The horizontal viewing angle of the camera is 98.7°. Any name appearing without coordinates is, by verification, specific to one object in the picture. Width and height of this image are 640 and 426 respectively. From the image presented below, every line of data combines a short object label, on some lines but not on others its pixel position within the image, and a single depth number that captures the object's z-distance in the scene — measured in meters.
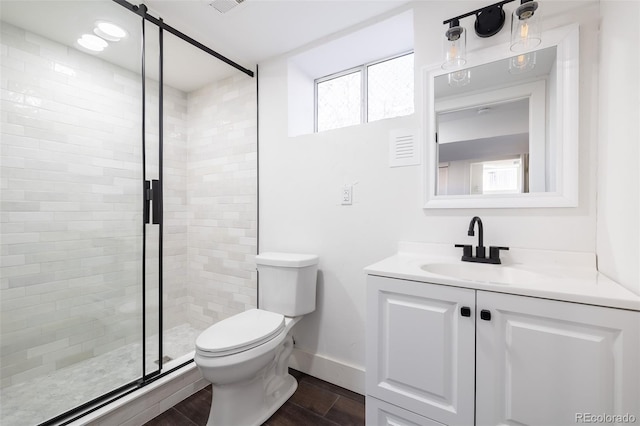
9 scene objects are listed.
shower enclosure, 1.36
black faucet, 1.26
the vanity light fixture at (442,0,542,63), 1.20
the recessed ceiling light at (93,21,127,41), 1.52
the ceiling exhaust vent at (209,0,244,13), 1.51
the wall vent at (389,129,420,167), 1.52
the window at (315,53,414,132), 1.88
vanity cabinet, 0.76
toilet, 1.27
